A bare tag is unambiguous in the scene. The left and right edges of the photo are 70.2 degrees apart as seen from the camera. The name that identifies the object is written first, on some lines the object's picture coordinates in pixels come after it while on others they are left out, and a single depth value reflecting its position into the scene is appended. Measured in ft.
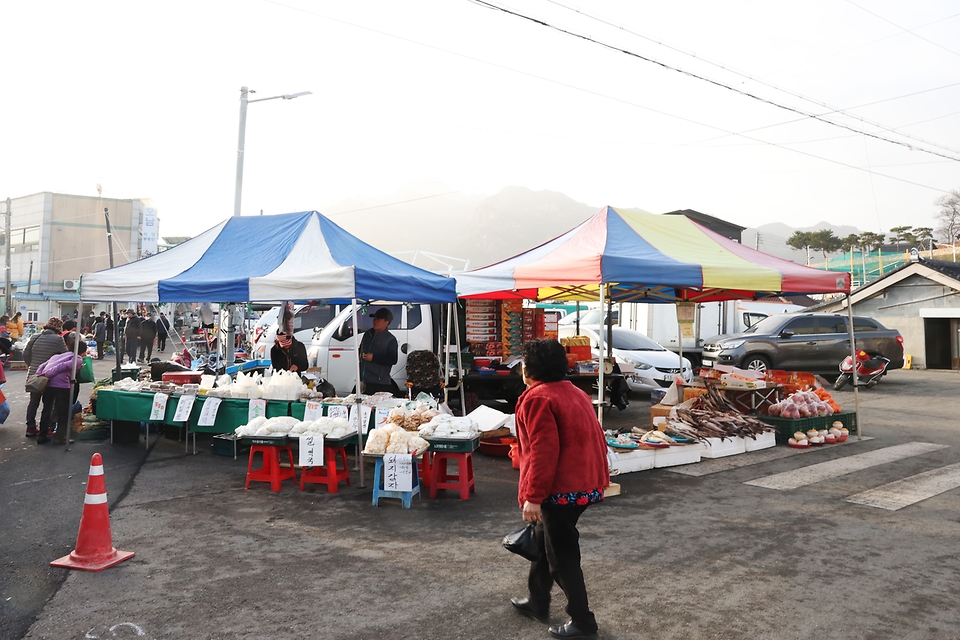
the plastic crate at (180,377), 32.50
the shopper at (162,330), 75.88
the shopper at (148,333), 70.38
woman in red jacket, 12.16
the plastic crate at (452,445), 21.61
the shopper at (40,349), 32.09
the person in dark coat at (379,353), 31.40
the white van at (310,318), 43.11
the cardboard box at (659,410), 32.35
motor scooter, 54.03
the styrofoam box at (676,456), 27.27
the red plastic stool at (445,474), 22.26
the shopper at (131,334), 66.90
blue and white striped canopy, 25.06
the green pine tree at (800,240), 206.90
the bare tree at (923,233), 187.06
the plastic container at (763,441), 30.83
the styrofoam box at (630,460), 25.62
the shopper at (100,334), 81.82
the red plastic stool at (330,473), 23.07
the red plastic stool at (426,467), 23.44
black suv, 59.06
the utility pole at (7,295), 135.64
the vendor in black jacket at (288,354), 33.45
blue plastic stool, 21.33
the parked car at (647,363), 46.88
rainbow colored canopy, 25.95
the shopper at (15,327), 83.51
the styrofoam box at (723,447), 29.04
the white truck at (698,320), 68.44
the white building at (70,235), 171.42
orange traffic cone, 16.01
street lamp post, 56.29
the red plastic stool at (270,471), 23.24
